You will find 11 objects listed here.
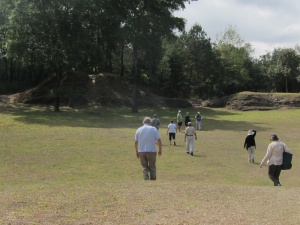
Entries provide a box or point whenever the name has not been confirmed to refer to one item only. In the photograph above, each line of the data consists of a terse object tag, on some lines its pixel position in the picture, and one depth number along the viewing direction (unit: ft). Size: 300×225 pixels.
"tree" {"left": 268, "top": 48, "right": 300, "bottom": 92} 210.59
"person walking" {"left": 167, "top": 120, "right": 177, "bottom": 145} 77.36
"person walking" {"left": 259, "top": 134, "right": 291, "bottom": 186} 41.57
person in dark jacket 61.46
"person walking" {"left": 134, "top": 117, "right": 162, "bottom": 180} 37.96
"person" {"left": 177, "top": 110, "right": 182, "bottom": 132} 100.48
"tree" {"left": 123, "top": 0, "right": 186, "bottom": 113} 136.77
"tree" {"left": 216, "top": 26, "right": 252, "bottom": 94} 207.62
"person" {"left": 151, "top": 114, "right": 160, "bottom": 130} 83.30
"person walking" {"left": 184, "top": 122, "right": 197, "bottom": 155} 66.74
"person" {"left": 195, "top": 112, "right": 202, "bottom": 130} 104.32
